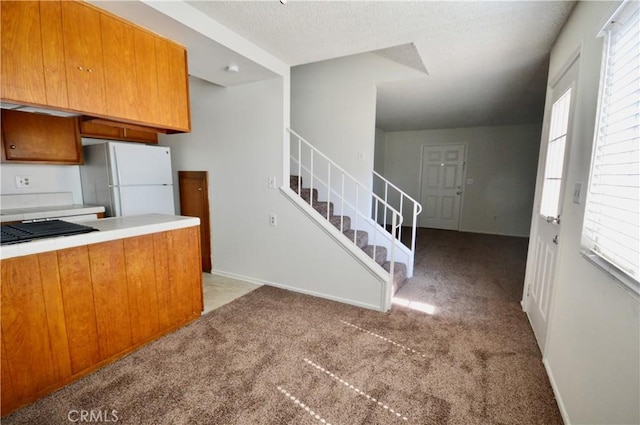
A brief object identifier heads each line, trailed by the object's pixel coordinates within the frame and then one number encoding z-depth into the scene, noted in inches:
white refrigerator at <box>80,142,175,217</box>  118.0
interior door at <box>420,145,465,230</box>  248.1
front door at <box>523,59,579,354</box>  74.7
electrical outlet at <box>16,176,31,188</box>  109.8
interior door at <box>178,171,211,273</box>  135.4
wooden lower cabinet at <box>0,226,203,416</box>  55.4
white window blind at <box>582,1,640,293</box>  40.9
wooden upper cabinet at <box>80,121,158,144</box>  120.5
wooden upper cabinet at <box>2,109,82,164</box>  101.8
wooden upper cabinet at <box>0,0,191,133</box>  54.8
